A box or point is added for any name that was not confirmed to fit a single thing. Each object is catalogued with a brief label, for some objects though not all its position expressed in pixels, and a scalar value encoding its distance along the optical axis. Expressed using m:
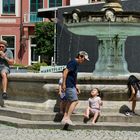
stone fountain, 9.83
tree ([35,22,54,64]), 36.27
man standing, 8.50
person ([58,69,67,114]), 8.90
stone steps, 8.58
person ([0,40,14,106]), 9.77
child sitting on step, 8.72
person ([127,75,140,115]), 8.84
